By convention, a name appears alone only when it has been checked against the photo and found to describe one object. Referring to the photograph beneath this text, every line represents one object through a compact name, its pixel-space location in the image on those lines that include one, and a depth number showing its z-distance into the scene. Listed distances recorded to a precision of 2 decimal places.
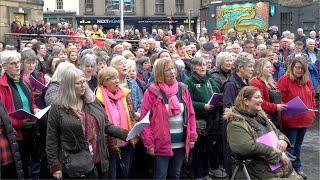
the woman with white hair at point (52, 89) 5.43
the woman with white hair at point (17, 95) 5.32
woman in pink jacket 5.32
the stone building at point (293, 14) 25.45
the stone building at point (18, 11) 19.45
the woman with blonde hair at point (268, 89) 6.29
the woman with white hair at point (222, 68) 7.19
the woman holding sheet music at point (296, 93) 6.73
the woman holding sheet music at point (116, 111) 5.23
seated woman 4.77
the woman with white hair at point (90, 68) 6.10
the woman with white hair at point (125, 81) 6.11
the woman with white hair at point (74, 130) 4.41
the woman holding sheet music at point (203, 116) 6.53
